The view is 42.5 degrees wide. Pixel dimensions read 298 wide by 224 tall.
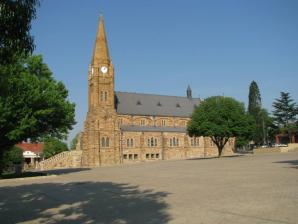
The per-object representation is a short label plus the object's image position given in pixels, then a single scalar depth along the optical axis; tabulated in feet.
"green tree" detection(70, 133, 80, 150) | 467.85
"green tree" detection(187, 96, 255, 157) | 197.06
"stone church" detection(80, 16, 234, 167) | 240.12
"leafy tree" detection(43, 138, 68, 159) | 326.65
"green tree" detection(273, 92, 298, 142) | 348.59
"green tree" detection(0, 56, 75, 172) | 107.86
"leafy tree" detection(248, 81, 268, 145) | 354.74
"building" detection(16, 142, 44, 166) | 330.30
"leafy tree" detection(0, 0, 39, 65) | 32.40
